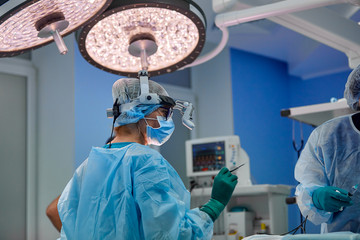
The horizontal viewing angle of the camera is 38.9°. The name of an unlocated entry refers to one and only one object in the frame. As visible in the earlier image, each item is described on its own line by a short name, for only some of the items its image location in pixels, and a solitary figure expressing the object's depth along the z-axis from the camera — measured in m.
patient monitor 3.85
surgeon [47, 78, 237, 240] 1.57
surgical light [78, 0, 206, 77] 1.60
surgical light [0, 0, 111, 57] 1.45
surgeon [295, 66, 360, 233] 2.01
